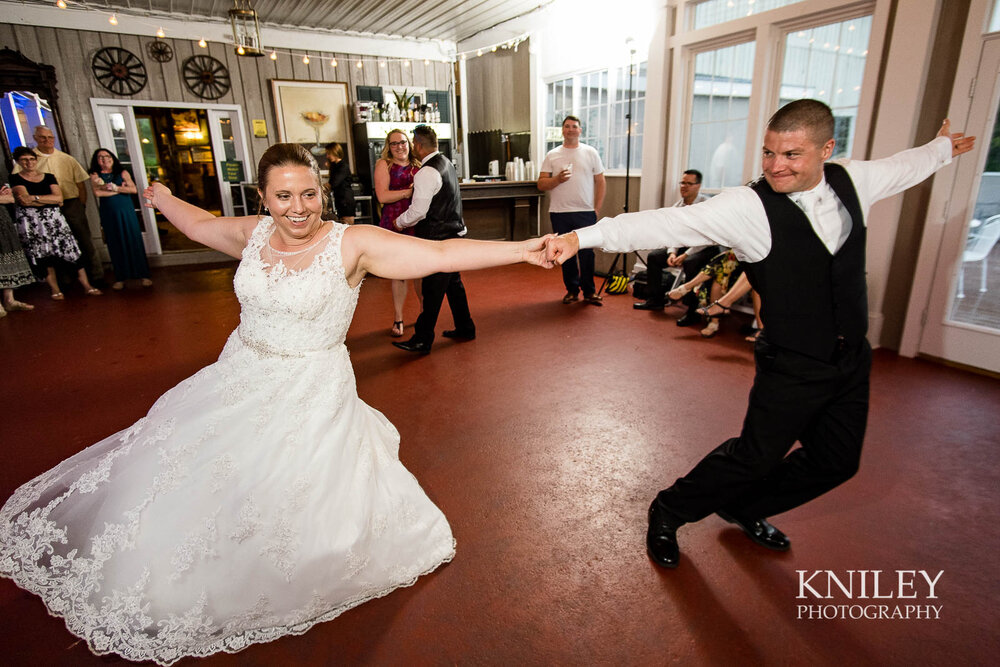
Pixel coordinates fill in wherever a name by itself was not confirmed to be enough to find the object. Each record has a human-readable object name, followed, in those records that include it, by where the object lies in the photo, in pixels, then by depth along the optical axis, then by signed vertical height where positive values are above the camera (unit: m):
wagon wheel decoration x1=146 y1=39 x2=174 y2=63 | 8.37 +1.75
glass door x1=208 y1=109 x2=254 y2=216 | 9.12 +0.24
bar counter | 8.51 -0.77
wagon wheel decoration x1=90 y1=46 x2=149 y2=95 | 8.08 +1.44
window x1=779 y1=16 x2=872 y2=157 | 4.55 +0.74
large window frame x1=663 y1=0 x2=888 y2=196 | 4.30 +0.91
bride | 1.75 -1.05
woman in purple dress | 4.65 -0.09
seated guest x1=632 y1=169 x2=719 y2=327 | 5.29 -0.94
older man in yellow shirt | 6.60 -0.13
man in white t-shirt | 5.79 -0.27
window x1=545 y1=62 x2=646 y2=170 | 7.12 +0.72
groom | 1.78 -0.39
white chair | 3.86 -0.60
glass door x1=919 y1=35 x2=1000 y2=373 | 3.71 -0.69
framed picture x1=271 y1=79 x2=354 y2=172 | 9.40 +0.90
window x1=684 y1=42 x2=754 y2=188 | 5.61 +0.47
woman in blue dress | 6.88 -0.57
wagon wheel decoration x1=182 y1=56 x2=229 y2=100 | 8.68 +1.41
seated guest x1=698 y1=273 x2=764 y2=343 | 4.61 -1.20
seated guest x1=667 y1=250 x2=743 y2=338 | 4.98 -1.04
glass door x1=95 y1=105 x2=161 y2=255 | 8.27 +0.42
